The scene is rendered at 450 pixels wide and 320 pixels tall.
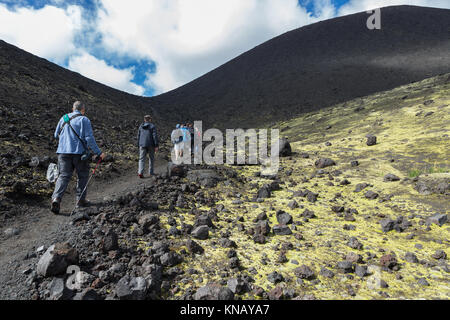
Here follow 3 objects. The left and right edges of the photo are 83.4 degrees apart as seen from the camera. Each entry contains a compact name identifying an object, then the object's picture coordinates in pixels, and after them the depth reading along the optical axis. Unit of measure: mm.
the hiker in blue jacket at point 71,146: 5941
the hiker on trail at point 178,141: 12626
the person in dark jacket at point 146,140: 9703
